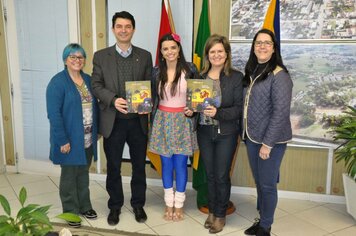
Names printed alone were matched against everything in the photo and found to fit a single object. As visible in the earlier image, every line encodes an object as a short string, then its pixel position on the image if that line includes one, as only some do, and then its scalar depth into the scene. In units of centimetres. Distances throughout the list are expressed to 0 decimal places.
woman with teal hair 252
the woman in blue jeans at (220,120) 242
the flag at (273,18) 279
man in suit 250
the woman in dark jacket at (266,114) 220
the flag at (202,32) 291
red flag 301
